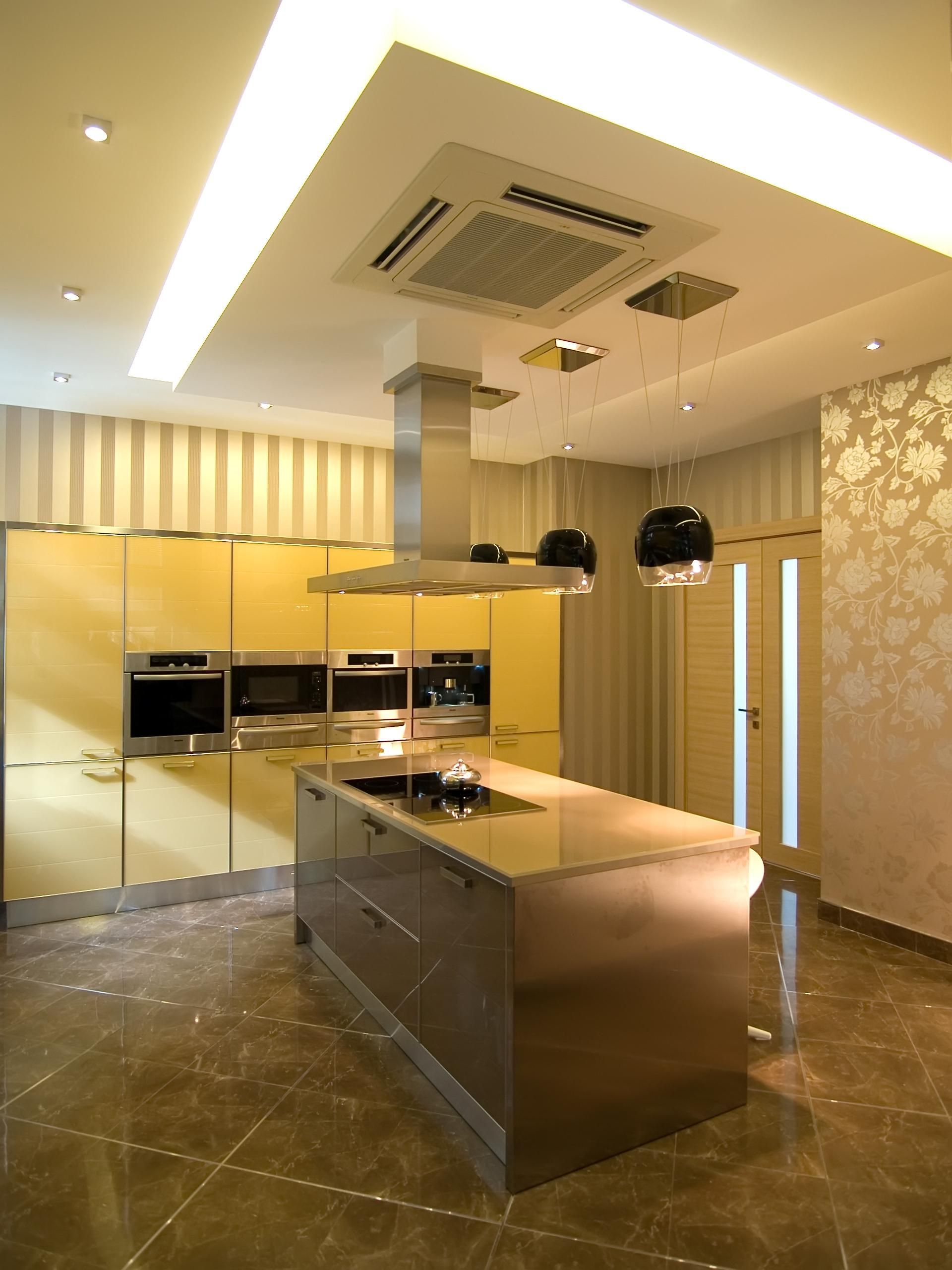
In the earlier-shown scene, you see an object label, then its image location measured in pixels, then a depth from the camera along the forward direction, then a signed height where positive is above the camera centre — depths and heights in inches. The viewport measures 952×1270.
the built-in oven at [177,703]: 173.9 -12.6
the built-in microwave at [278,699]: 184.7 -12.5
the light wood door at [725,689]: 211.3 -11.9
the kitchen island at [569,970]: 84.9 -37.0
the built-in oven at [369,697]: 194.9 -12.6
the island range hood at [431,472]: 121.0 +26.7
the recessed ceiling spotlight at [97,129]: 80.1 +51.7
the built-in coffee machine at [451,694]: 203.2 -12.3
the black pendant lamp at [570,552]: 119.7 +13.9
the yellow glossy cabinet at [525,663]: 210.7 -4.7
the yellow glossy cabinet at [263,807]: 184.4 -37.3
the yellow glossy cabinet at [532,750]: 210.8 -27.6
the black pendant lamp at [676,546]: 101.3 +12.5
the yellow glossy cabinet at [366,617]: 194.7 +7.0
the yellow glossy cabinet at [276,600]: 184.9 +10.7
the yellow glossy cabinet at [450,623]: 204.1 +5.8
